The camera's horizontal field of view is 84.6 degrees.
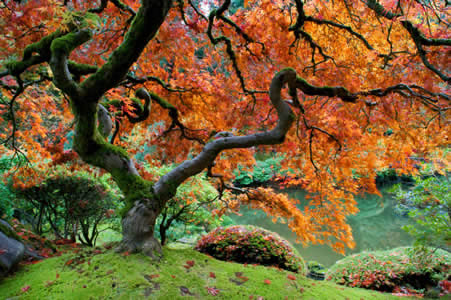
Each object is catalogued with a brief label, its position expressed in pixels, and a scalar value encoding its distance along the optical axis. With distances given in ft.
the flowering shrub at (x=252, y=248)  12.33
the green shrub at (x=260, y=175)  48.37
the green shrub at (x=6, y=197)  13.92
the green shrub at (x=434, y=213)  9.54
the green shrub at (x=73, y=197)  13.79
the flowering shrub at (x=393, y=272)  13.05
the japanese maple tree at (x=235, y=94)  7.43
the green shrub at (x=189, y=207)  14.60
